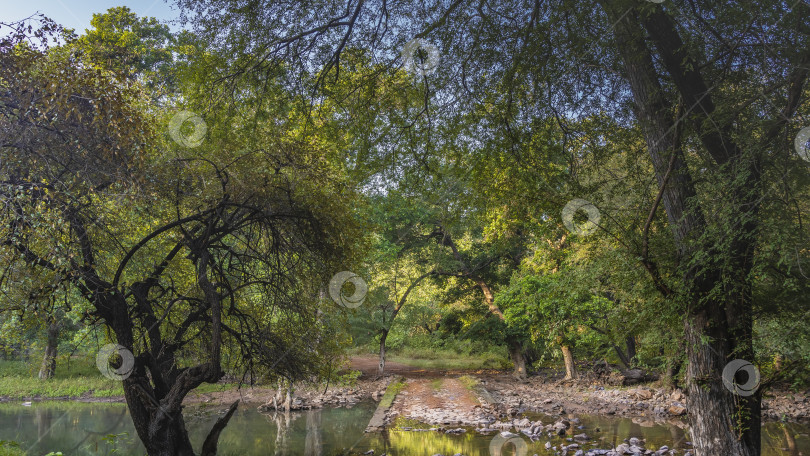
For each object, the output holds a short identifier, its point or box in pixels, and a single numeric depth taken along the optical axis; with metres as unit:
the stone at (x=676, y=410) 11.97
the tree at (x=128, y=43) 6.22
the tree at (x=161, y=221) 5.29
